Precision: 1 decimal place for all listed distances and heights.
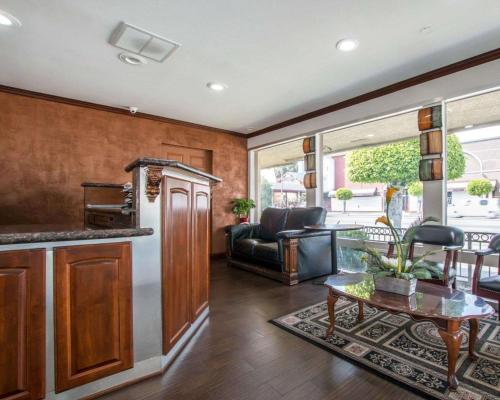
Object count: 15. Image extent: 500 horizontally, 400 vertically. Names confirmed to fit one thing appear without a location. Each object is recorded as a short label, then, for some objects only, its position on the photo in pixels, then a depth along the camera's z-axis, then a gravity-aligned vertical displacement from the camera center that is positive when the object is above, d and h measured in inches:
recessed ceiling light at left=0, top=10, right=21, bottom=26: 87.1 +59.5
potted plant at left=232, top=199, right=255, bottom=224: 222.8 -3.1
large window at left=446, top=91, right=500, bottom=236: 124.1 +17.4
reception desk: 53.1 -20.9
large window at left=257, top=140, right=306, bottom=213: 211.5 +21.8
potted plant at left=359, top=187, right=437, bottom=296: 76.0 -19.4
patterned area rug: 64.1 -41.8
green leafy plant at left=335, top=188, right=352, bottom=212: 179.9 +5.7
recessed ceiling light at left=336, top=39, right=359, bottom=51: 102.0 +59.2
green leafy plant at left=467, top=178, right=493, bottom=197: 125.0 +6.8
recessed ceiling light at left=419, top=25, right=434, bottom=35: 94.1 +59.2
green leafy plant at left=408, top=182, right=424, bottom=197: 141.3 +6.9
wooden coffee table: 62.5 -25.6
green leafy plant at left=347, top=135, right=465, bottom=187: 131.3 +22.2
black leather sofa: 145.8 -24.9
